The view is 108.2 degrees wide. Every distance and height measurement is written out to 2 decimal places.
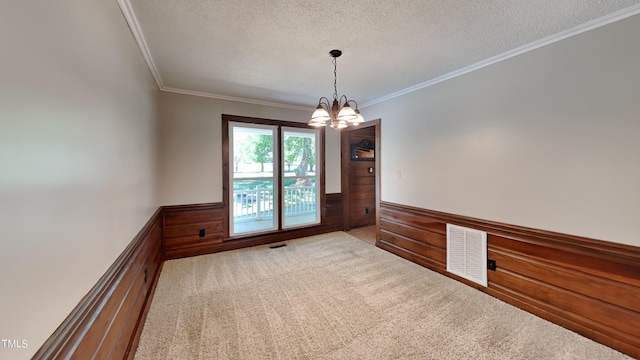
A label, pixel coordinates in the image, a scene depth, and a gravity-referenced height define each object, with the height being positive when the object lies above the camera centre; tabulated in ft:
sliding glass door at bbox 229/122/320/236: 13.75 +0.29
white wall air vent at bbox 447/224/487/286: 8.34 -2.94
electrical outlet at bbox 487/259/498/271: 8.05 -3.12
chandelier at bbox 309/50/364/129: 7.26 +1.95
